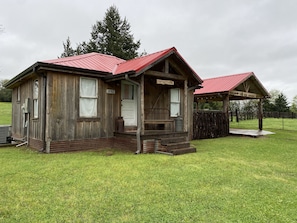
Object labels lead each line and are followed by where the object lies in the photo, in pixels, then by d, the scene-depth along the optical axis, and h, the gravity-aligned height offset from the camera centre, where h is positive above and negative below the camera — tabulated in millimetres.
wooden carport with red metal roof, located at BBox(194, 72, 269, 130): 13891 +1762
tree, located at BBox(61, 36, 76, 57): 28750 +8627
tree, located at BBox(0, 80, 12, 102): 38703 +3209
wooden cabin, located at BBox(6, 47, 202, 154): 7480 +415
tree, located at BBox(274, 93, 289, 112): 41075 +1891
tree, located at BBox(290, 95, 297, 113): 44484 +1687
